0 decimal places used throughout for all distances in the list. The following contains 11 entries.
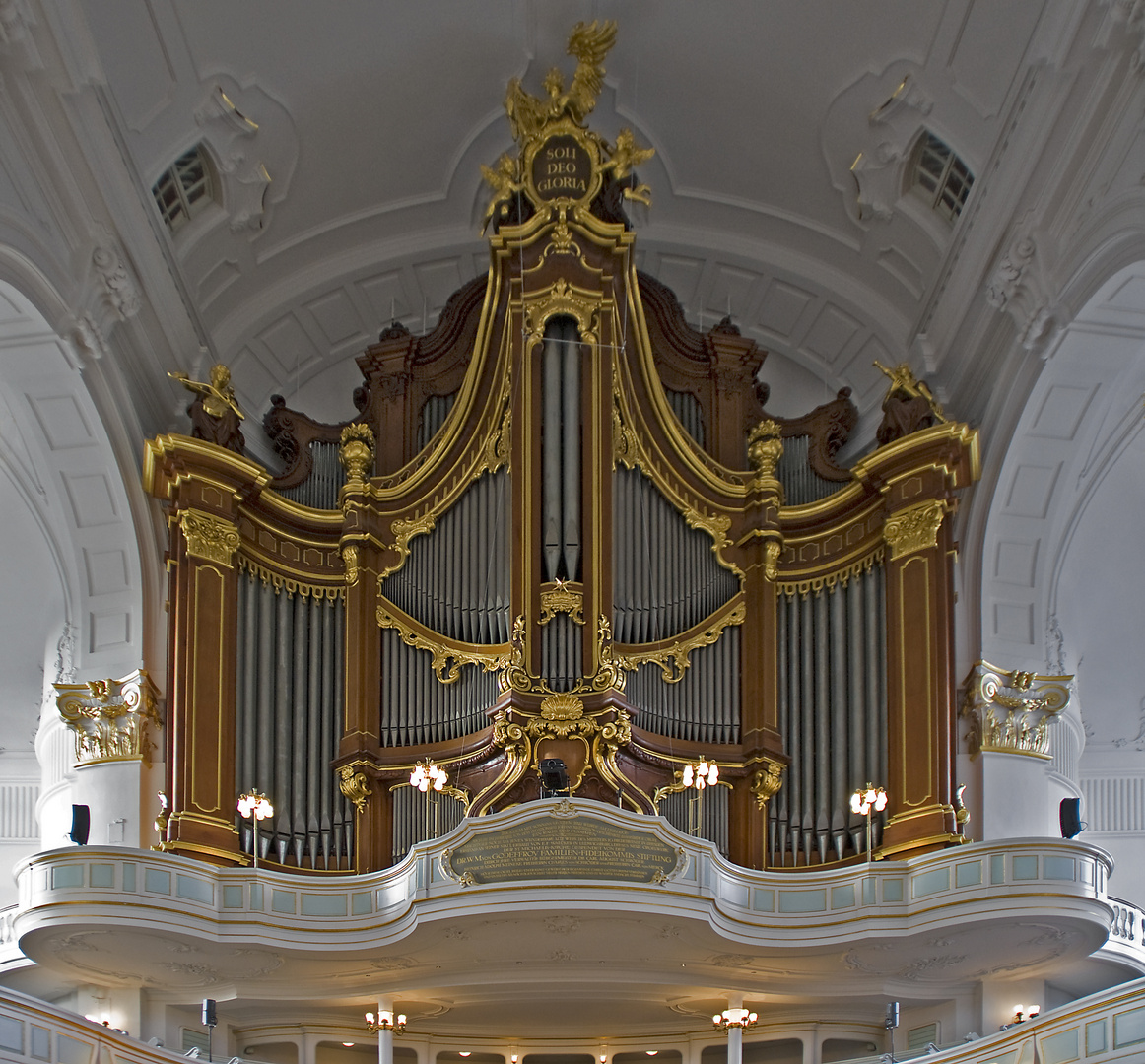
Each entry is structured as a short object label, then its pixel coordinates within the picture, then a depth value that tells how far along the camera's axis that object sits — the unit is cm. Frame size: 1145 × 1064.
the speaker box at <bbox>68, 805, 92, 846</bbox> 2288
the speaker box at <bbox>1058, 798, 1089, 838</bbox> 2312
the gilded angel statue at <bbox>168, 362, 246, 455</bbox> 2594
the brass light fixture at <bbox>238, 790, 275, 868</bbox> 2347
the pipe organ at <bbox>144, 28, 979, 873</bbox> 2420
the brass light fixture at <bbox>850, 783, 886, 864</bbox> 2316
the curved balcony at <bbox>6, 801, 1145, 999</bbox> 2175
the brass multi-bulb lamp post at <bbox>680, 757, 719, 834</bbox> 2386
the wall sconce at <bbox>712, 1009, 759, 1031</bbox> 2322
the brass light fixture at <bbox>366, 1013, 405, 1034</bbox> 2333
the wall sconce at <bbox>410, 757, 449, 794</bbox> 2377
